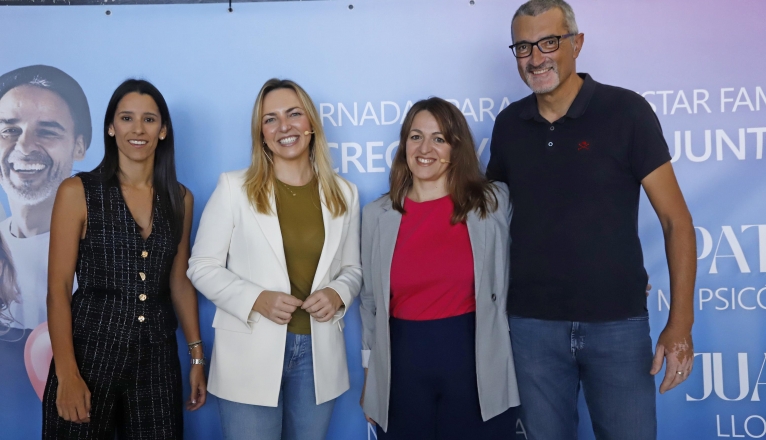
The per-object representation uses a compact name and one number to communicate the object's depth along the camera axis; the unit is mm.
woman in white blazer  2137
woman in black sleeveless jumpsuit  2131
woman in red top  2000
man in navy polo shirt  1958
